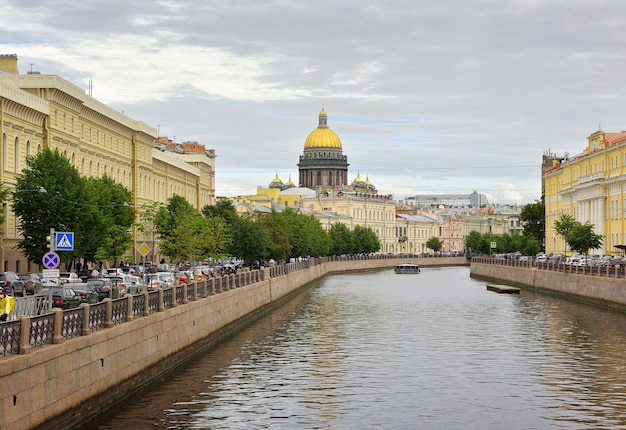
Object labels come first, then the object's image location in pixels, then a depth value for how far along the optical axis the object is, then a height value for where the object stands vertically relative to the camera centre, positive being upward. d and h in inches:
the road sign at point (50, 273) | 1253.1 -5.7
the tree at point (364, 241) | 6596.5 +165.9
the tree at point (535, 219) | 5755.4 +259.0
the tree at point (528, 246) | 4800.7 +101.4
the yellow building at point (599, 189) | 3538.4 +278.6
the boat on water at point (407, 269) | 5093.0 -2.2
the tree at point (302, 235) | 4498.0 +139.0
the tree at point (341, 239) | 6127.0 +160.3
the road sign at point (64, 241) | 1320.1 +32.3
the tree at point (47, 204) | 2110.0 +119.6
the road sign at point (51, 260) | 1309.1 +9.2
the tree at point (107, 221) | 2260.1 +104.1
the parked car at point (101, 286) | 1555.6 -26.4
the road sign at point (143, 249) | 1579.7 +26.7
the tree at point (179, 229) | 2753.4 +101.6
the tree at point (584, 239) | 3469.5 +93.3
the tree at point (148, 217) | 2974.9 +142.1
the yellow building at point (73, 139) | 2297.0 +333.6
